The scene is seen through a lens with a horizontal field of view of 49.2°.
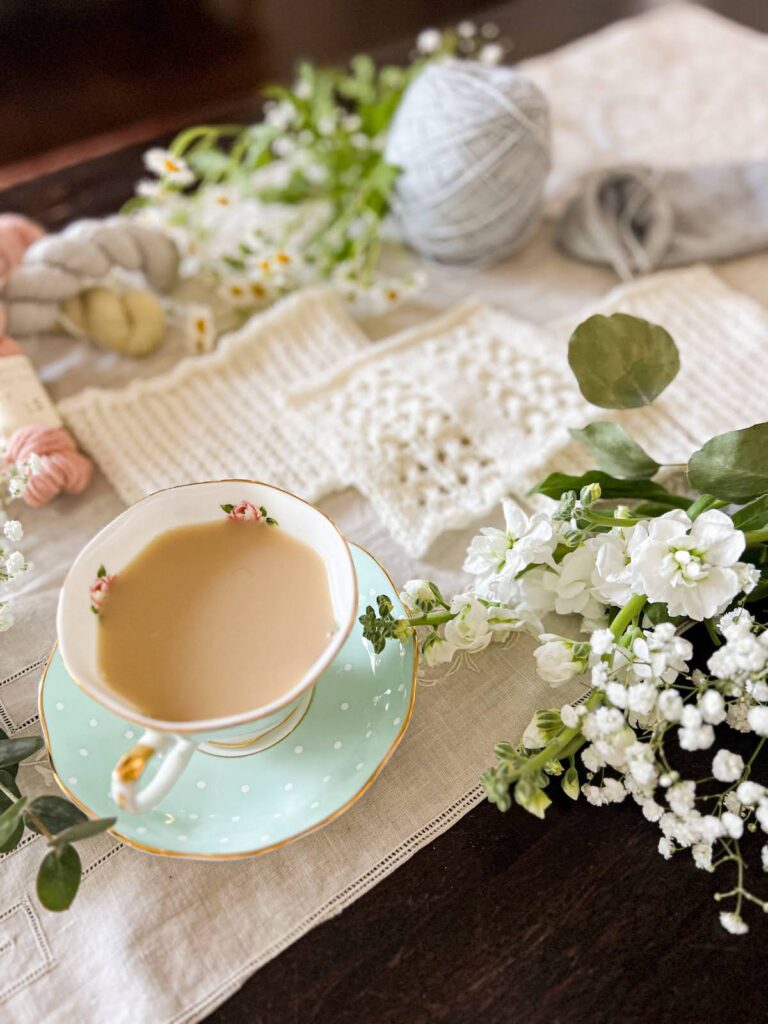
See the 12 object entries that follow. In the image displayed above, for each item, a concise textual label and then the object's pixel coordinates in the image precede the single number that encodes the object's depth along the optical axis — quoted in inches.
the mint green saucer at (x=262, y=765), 20.9
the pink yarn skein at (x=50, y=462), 28.2
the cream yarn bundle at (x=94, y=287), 31.9
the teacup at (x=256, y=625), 18.6
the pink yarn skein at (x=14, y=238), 32.5
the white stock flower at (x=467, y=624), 22.6
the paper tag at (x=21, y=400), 28.8
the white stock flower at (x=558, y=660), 21.4
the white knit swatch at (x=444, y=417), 28.8
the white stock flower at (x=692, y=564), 20.4
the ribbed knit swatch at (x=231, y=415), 30.0
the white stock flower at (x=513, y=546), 22.3
